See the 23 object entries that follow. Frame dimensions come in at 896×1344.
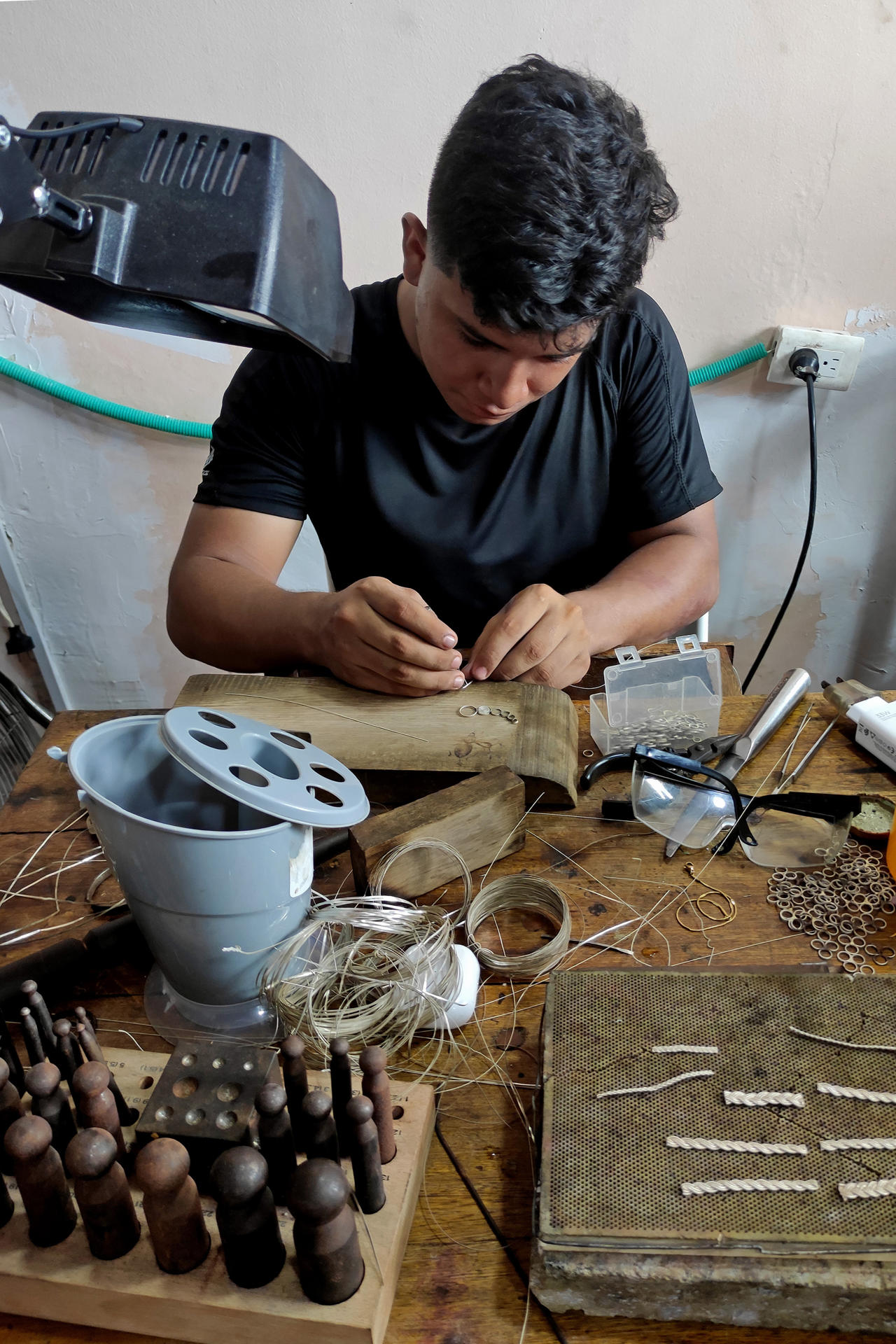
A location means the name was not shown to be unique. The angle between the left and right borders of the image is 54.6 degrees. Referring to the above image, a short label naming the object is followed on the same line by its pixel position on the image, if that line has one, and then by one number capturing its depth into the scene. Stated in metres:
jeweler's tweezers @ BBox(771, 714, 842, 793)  1.06
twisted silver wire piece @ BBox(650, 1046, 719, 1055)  0.69
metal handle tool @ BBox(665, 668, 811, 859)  0.99
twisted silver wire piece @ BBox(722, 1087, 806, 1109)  0.65
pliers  1.08
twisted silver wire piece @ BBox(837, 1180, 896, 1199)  0.59
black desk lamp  0.45
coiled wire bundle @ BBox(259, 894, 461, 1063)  0.77
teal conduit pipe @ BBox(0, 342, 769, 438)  1.93
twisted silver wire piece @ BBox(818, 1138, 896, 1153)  0.62
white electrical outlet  1.80
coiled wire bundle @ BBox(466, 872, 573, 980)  0.84
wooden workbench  0.60
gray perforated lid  0.69
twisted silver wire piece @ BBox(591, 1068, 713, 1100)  0.66
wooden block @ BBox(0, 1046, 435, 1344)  0.57
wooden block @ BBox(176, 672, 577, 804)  1.03
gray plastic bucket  0.68
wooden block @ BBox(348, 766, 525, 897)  0.89
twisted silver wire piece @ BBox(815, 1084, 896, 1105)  0.65
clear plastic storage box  1.12
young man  1.14
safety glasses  0.95
